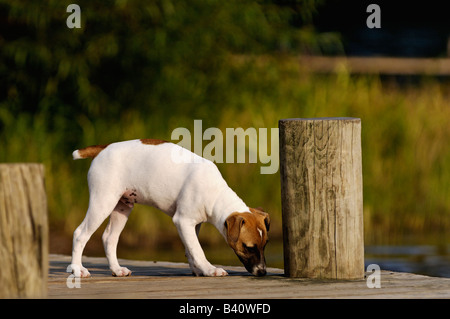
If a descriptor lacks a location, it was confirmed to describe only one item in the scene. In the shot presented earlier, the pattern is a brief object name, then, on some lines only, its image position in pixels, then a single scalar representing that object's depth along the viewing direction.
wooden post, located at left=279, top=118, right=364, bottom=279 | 10.16
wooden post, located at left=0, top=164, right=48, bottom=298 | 7.72
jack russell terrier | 10.39
